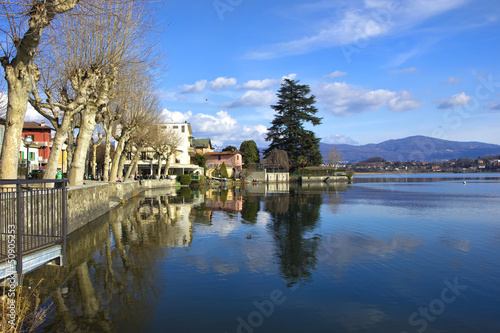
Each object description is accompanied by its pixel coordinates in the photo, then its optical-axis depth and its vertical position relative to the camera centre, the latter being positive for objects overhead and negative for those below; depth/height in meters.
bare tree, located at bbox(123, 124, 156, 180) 42.87 +4.18
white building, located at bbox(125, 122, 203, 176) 72.56 +2.51
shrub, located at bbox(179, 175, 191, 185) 61.41 -1.36
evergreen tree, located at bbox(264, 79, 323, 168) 88.56 +10.95
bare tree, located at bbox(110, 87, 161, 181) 34.00 +5.20
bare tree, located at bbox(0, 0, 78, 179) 11.04 +3.50
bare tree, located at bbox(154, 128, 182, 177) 52.53 +4.15
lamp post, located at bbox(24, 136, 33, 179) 24.27 +2.30
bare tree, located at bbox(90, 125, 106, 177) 38.02 +3.10
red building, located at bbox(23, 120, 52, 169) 58.53 +6.47
